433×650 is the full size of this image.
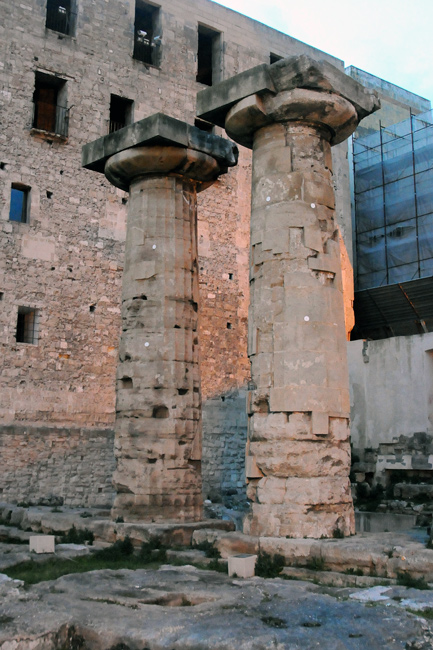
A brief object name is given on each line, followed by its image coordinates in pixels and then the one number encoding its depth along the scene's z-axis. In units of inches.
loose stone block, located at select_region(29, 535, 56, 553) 328.2
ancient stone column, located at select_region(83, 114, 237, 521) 391.2
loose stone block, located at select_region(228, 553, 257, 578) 269.6
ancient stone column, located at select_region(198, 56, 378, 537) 310.5
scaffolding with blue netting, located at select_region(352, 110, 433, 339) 806.5
